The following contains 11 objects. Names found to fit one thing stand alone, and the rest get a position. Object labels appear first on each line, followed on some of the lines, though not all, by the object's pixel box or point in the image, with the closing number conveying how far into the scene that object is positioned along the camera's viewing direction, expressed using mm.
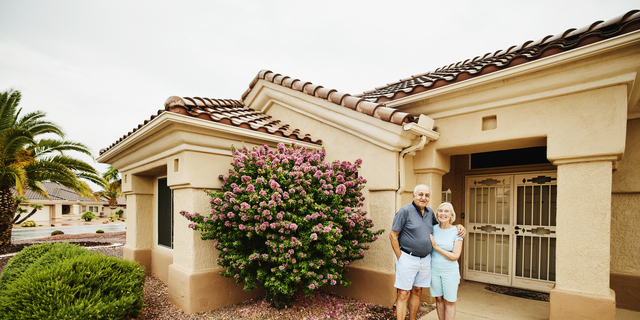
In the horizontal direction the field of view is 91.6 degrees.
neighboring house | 33875
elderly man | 3793
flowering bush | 4008
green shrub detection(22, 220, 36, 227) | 27372
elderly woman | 3738
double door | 5871
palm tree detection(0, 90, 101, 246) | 10805
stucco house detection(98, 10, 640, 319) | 3945
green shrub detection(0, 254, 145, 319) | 3336
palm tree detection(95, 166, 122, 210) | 35281
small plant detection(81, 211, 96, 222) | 34031
